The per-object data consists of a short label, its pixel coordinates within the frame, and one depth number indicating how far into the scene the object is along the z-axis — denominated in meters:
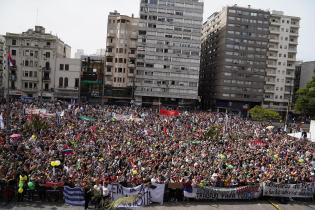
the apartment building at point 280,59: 92.12
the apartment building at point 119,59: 80.00
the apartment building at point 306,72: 91.65
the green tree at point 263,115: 65.75
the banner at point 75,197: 17.16
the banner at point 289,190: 20.70
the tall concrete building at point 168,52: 80.44
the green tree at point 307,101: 64.78
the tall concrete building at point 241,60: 87.06
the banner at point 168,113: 47.82
